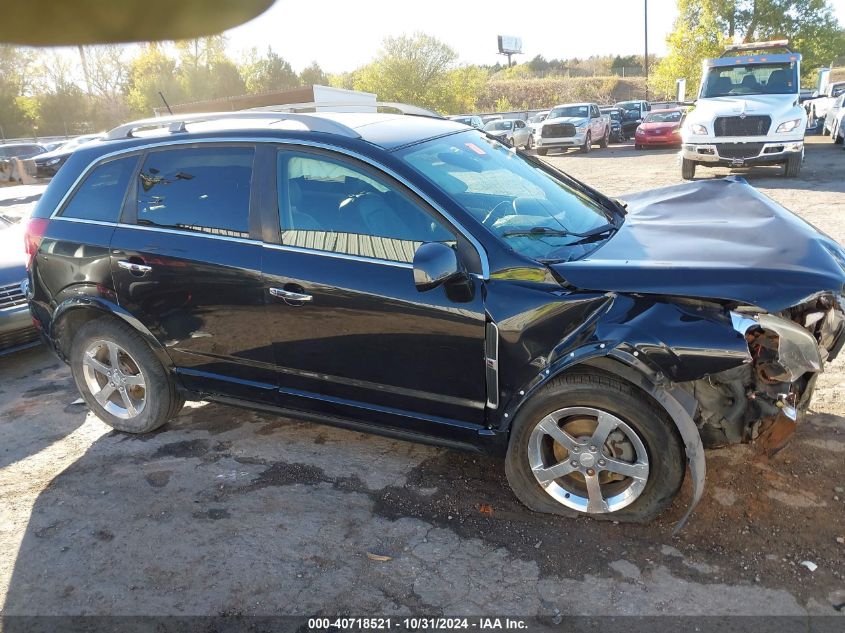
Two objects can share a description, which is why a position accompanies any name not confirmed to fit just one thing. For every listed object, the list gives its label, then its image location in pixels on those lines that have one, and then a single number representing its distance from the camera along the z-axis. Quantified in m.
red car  22.03
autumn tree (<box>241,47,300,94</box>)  54.47
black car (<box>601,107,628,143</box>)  27.36
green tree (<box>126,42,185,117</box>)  48.72
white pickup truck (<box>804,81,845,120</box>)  21.34
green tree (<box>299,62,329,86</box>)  58.66
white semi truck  12.45
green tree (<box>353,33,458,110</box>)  47.19
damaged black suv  2.78
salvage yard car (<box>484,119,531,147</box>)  25.02
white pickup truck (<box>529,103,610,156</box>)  23.06
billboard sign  92.00
